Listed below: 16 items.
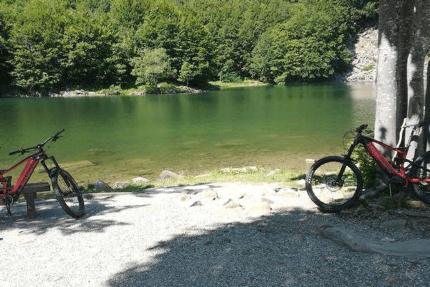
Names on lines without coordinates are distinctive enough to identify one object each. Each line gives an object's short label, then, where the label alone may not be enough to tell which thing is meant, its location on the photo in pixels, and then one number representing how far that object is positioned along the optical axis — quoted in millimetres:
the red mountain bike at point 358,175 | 6438
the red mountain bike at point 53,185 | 7508
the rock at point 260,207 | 7289
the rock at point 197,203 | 8336
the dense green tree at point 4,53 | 75312
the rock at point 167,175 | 15353
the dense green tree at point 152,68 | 77375
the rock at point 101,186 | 12505
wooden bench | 7844
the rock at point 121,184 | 13419
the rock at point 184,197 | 8914
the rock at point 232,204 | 7625
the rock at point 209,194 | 8984
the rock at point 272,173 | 13289
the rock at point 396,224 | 5680
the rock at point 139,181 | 14091
